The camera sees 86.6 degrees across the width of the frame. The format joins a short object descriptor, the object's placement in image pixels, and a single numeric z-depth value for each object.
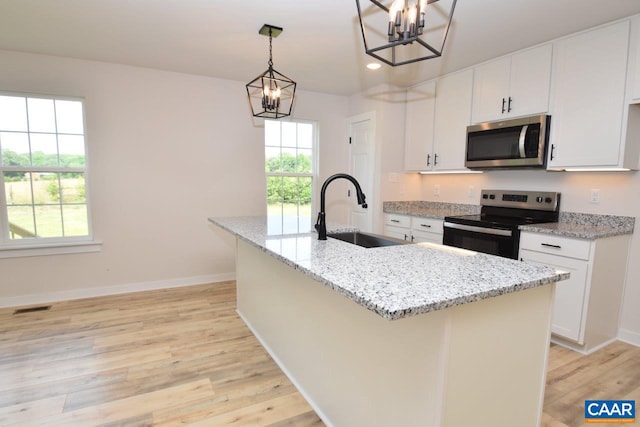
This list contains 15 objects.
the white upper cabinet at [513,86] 2.82
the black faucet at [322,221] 1.92
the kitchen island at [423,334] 1.10
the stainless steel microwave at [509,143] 2.82
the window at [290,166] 4.29
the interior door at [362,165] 4.18
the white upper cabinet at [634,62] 2.30
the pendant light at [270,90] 2.40
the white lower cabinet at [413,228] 3.49
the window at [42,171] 3.19
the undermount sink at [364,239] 2.13
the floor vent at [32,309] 3.12
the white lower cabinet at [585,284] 2.38
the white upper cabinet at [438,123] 3.50
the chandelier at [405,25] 1.16
